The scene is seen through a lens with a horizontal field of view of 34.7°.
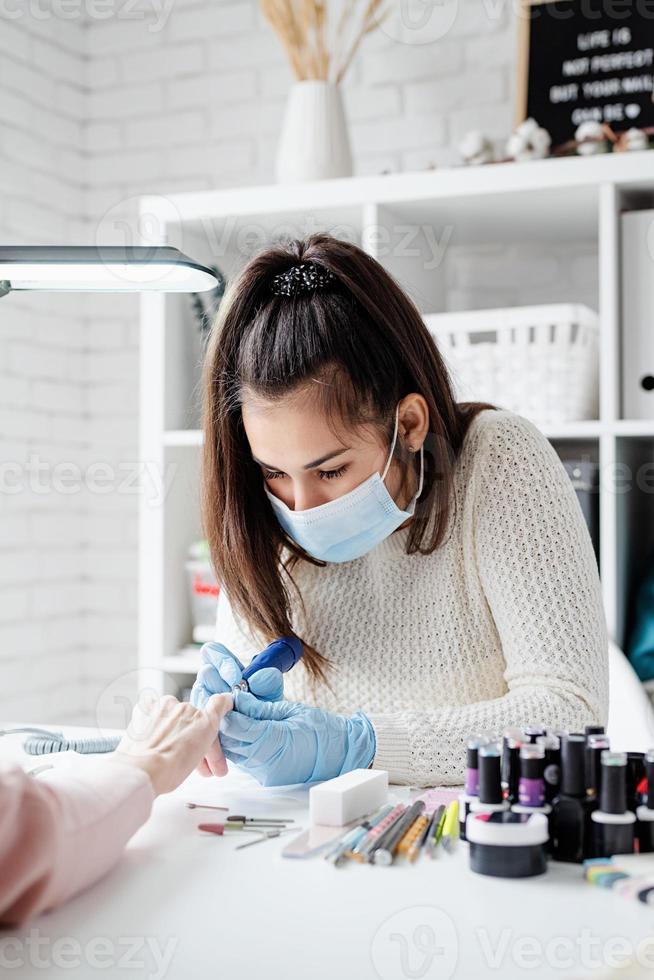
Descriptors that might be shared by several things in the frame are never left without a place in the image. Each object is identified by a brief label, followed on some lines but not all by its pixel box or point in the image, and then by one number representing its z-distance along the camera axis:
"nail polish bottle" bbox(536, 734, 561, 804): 0.78
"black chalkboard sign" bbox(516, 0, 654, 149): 2.13
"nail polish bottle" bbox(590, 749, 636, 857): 0.75
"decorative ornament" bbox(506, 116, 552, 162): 2.05
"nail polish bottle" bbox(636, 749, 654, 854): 0.76
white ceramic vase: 2.21
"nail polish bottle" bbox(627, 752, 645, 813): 0.77
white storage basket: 1.93
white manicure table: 0.61
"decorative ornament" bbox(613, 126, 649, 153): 1.98
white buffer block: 0.85
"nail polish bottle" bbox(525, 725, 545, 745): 0.84
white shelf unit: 1.94
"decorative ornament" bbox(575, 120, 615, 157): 2.00
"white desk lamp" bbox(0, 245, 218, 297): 1.01
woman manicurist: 1.11
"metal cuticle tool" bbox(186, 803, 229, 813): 0.94
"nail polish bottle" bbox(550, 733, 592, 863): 0.76
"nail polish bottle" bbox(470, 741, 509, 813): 0.78
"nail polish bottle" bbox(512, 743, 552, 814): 0.77
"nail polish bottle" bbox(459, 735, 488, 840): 0.80
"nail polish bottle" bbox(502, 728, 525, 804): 0.80
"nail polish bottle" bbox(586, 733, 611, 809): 0.77
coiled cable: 1.14
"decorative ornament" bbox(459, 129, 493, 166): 2.10
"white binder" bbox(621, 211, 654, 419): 1.93
